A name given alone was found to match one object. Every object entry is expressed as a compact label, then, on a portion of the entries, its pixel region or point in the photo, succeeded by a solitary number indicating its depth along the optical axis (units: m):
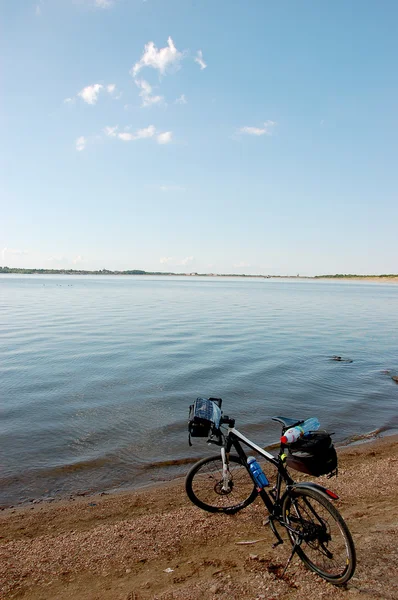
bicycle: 4.09
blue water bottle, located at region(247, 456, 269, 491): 4.87
